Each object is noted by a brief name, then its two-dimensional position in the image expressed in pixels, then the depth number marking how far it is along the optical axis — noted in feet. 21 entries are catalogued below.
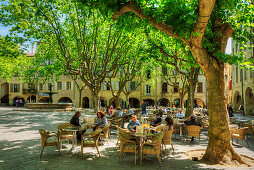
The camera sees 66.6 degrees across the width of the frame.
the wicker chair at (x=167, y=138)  22.77
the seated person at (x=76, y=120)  26.90
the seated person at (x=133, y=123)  26.73
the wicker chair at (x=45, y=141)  20.67
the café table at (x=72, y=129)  23.14
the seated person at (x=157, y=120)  31.50
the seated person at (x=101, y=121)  27.86
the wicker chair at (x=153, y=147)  19.22
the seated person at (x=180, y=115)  44.02
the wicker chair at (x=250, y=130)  31.02
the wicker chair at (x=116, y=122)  35.47
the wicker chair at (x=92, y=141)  20.99
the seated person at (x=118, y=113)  43.81
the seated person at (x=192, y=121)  30.70
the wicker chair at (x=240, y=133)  26.72
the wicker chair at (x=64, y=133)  23.87
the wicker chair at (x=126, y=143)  19.80
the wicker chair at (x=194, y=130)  27.43
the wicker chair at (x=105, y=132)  25.77
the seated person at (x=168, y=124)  26.54
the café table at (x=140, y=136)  20.62
